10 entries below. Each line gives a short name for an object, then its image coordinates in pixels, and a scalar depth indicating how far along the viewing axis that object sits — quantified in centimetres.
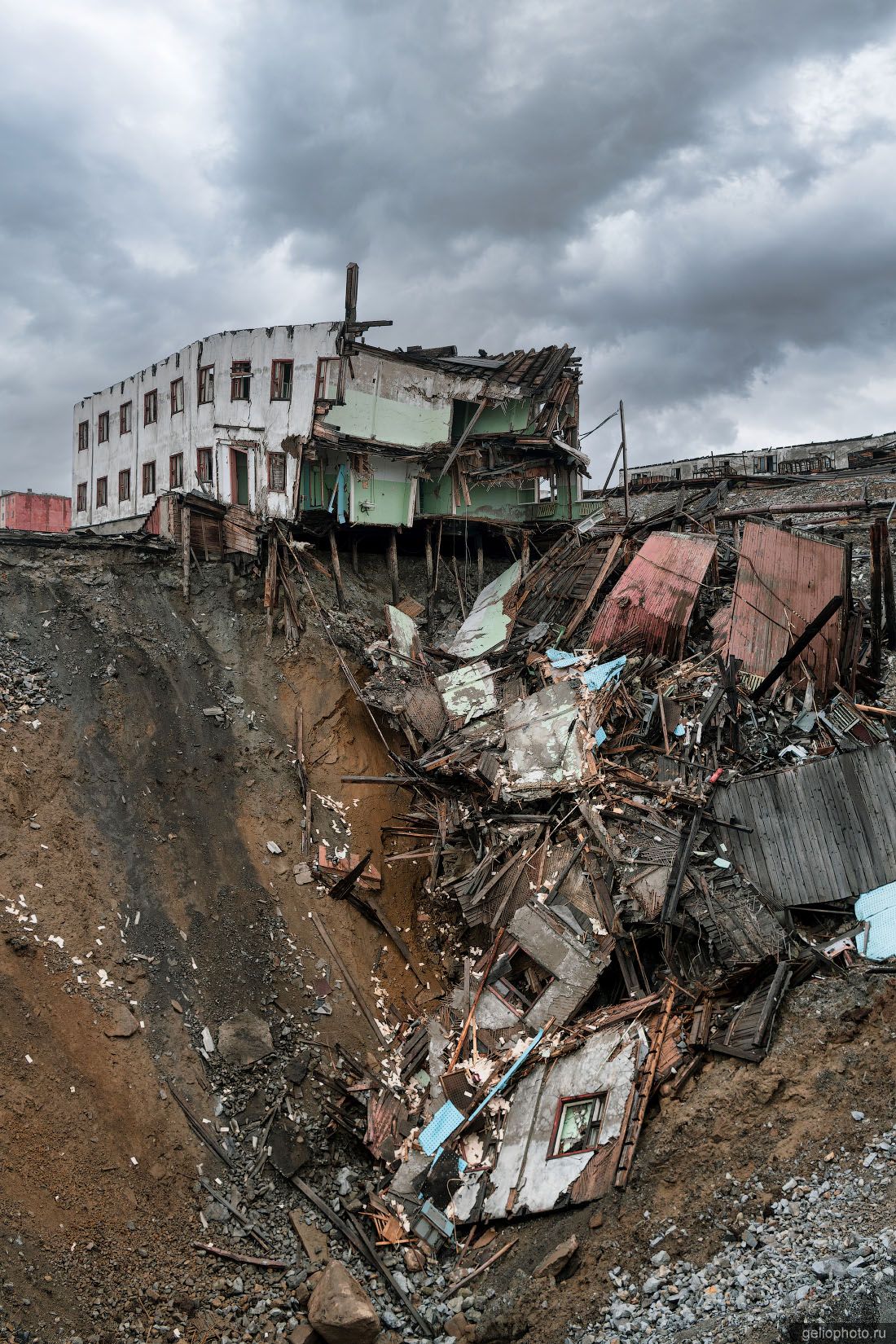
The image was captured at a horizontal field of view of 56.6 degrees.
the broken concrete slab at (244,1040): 1347
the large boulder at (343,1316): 1046
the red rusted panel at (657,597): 1892
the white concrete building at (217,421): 2400
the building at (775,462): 3466
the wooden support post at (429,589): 2571
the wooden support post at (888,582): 1736
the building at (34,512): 4297
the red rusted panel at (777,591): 1780
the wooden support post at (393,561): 2519
